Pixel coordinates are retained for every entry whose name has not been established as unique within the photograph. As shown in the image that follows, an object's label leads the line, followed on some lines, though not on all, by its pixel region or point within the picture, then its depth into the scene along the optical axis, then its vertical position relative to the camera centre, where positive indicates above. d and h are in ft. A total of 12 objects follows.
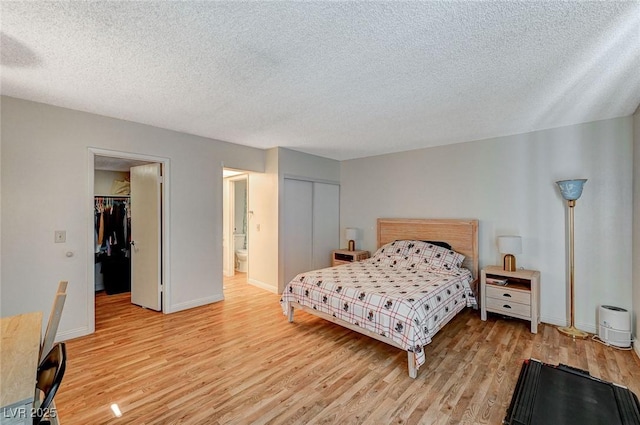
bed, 8.10 -2.57
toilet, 20.08 -2.88
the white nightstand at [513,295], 10.38 -3.18
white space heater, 9.10 -3.75
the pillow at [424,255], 12.23 -1.98
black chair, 3.73 -2.58
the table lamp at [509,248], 11.10 -1.44
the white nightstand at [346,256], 16.17 -2.57
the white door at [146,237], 12.04 -1.10
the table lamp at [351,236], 16.84 -1.44
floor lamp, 9.90 +0.38
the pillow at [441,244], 13.32 -1.52
